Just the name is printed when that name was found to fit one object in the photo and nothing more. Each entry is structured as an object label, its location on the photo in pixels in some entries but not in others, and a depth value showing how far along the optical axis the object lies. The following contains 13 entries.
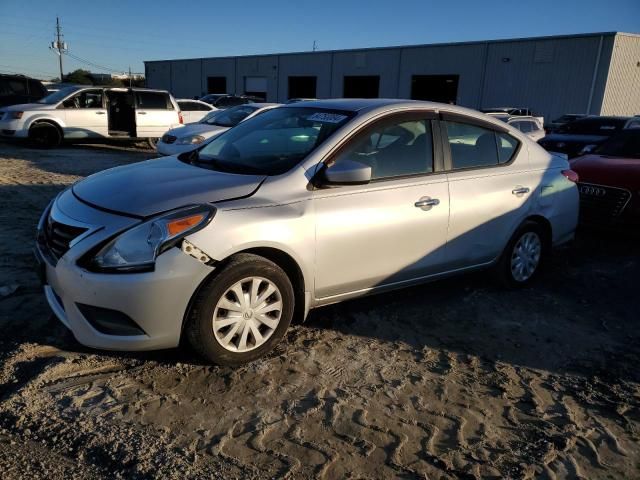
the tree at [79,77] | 63.62
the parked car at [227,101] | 25.58
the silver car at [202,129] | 10.42
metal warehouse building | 28.14
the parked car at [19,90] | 15.29
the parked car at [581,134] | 13.13
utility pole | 72.56
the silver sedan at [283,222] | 3.00
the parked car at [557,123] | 21.58
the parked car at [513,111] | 23.27
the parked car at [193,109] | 17.11
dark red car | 6.48
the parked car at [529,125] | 15.24
